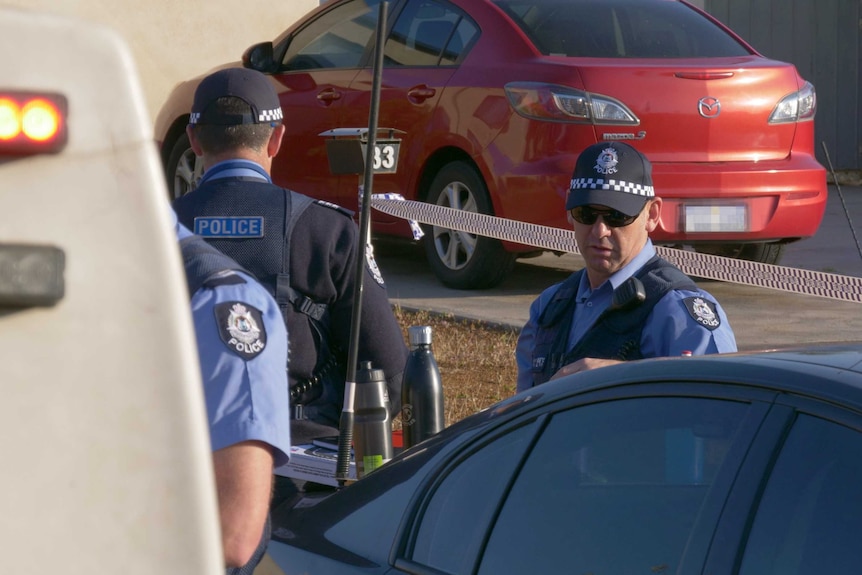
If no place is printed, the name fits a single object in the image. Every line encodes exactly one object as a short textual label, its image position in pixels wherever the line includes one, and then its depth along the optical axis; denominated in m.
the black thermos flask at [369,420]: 7.36
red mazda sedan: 14.85
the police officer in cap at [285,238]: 7.09
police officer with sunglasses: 7.07
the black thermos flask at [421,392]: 7.52
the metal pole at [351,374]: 7.07
